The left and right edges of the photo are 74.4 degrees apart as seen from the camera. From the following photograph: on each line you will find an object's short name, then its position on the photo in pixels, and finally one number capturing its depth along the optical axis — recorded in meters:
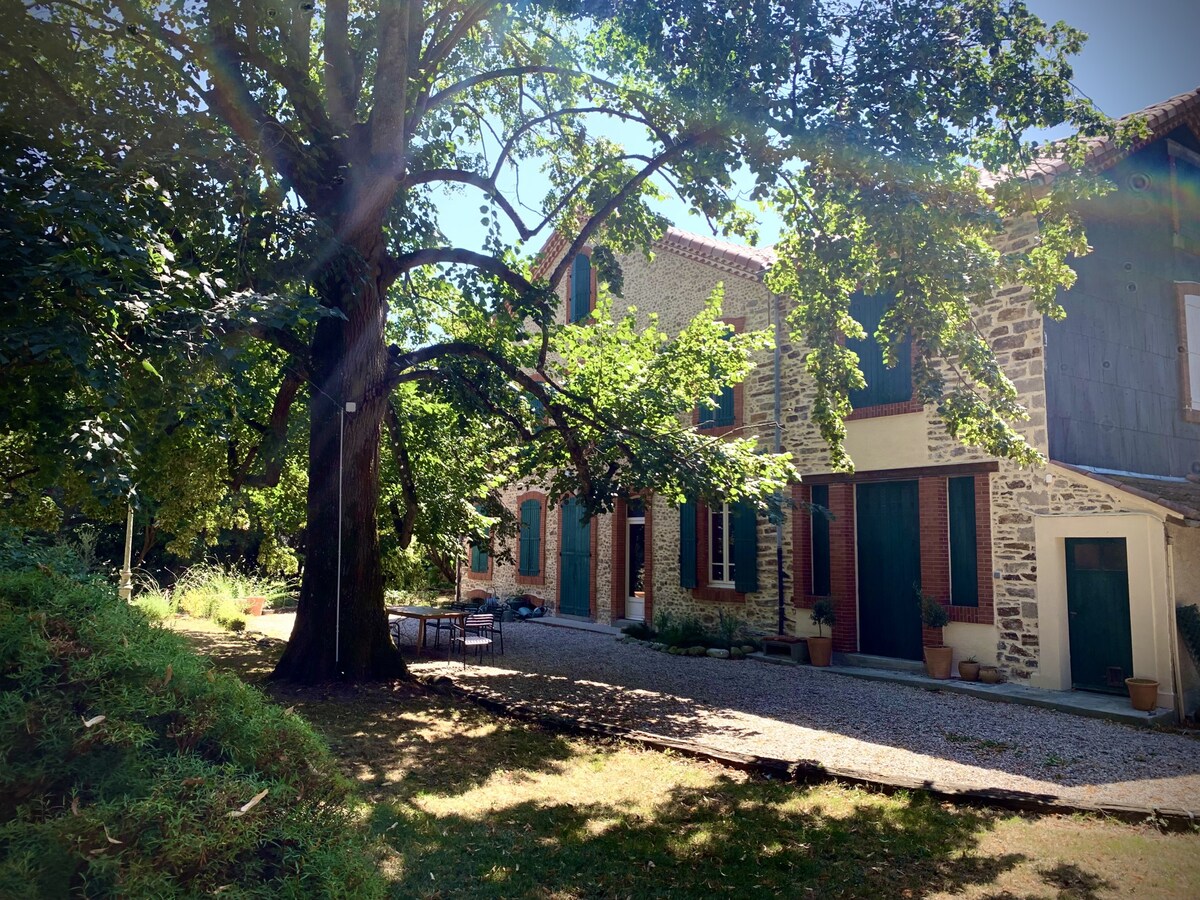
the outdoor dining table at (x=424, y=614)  12.16
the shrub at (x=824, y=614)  12.06
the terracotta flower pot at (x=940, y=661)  10.54
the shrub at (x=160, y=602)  14.16
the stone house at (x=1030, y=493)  9.48
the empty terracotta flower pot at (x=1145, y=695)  8.64
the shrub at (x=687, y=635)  13.53
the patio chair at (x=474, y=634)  11.70
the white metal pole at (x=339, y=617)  8.42
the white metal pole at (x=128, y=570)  12.40
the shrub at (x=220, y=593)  15.65
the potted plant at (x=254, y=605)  17.08
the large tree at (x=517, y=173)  7.36
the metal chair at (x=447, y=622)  13.35
